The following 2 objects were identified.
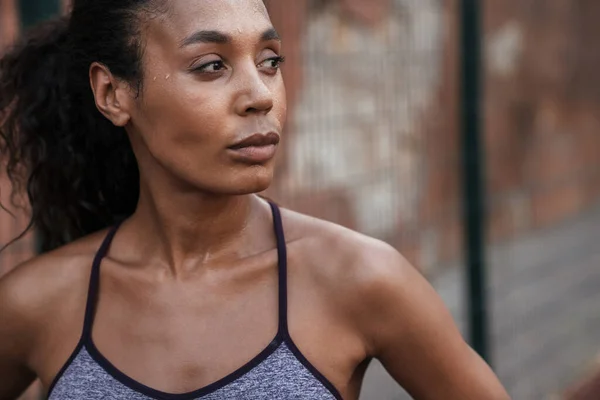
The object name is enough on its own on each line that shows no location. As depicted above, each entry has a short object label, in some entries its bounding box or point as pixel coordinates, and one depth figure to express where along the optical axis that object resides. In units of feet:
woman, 7.52
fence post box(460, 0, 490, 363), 15.48
